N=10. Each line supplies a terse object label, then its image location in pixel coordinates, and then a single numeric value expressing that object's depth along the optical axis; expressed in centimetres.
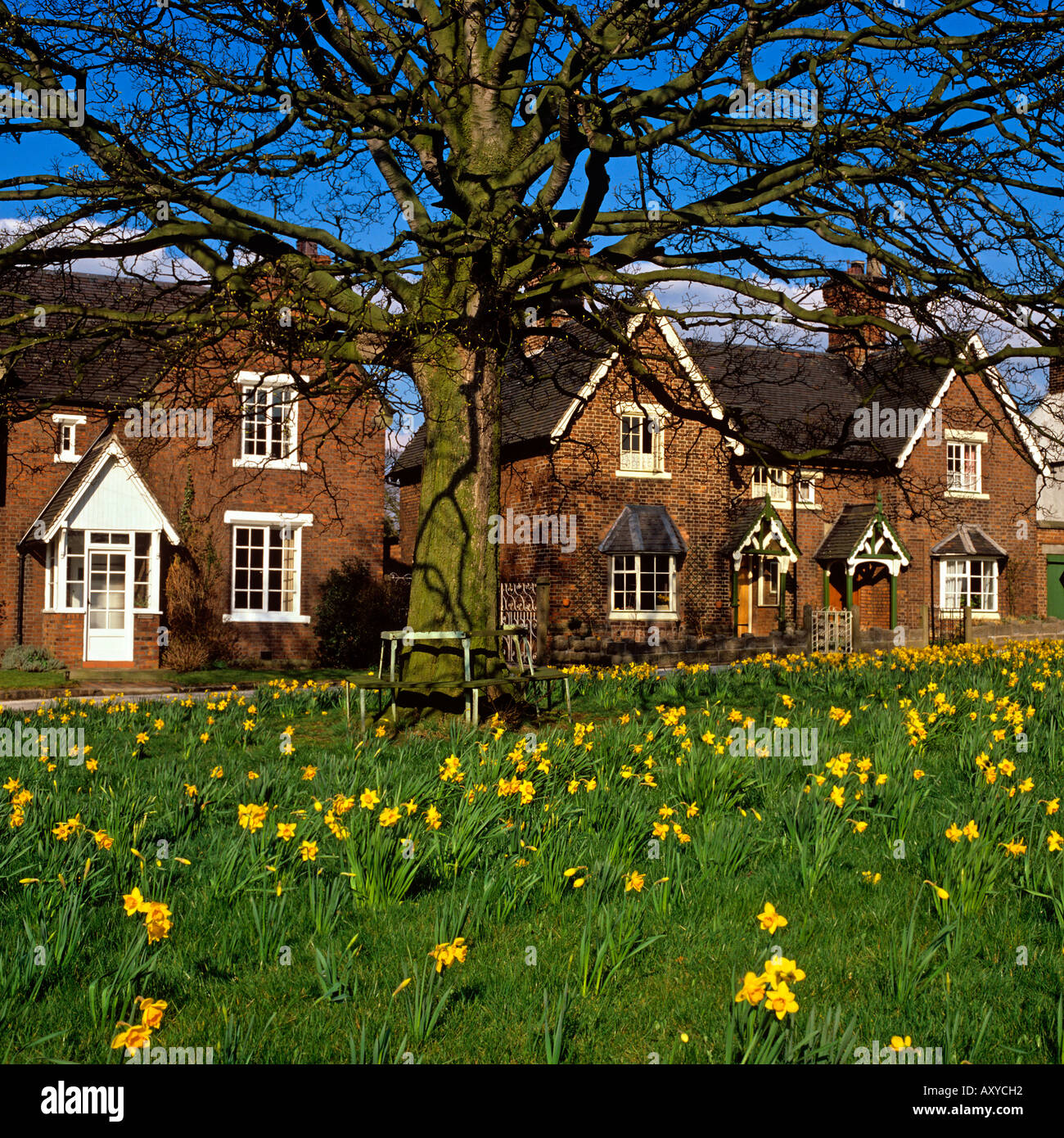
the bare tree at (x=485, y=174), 905
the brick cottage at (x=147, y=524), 2295
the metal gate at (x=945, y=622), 3041
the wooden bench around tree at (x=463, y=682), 947
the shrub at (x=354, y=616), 2508
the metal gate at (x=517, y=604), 2522
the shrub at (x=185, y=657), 2294
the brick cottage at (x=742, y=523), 2636
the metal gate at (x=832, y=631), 2434
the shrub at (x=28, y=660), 2181
